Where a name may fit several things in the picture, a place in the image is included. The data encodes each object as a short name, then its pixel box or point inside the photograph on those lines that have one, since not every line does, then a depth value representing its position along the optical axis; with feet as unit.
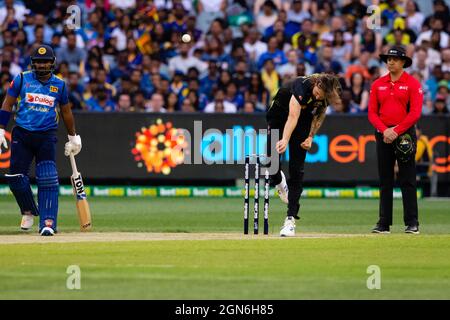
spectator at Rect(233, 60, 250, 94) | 85.87
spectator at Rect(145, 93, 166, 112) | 83.10
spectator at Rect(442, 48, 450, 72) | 88.79
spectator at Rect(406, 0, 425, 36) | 93.09
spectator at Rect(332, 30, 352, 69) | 89.51
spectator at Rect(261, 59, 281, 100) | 86.33
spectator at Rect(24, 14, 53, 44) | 88.72
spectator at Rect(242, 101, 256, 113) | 82.99
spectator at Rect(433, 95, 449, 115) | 83.41
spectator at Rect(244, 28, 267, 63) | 89.35
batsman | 49.80
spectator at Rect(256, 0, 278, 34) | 92.43
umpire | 51.44
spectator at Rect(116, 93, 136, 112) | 82.69
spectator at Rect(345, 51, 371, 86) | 86.94
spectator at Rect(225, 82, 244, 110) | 84.69
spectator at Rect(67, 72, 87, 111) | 82.89
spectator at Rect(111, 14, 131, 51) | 89.56
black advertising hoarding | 80.74
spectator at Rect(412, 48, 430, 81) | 87.40
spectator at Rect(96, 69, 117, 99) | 84.89
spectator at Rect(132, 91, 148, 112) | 83.46
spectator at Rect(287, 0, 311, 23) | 91.56
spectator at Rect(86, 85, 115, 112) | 83.61
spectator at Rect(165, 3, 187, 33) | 89.86
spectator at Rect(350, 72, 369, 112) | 84.99
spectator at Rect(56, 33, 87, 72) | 87.20
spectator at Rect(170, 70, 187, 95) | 85.76
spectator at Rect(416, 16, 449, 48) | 90.84
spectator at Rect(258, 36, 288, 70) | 87.92
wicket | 49.34
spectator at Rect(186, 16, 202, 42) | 89.45
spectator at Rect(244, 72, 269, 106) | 85.12
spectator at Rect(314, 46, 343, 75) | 87.20
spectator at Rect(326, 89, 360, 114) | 84.23
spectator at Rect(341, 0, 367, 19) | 92.32
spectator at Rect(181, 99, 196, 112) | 82.79
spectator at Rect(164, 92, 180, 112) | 83.25
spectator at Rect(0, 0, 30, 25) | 90.94
